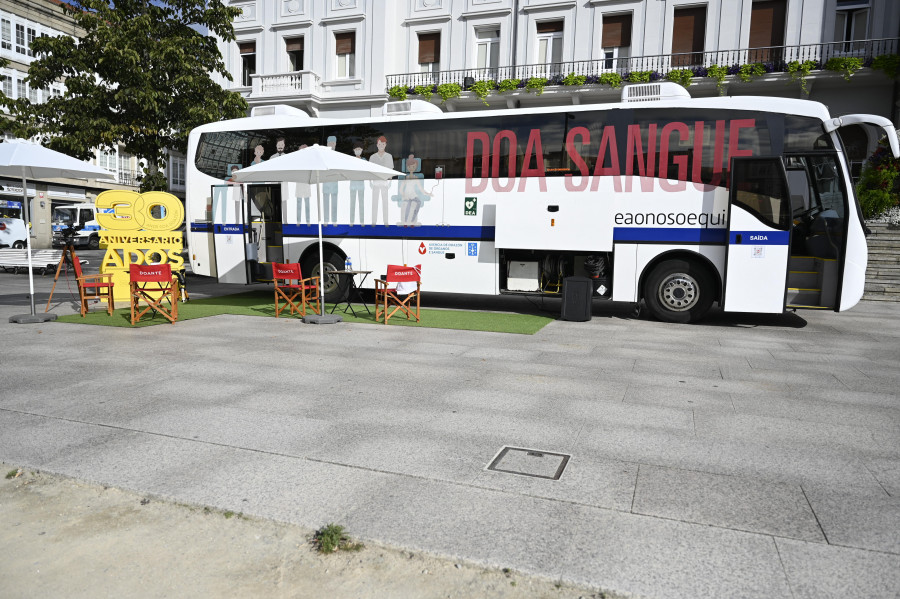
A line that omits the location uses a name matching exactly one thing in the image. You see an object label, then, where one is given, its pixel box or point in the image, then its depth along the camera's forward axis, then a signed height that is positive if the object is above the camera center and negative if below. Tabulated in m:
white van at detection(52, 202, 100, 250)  35.84 +0.04
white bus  9.55 +0.59
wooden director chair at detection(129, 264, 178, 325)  9.13 -0.93
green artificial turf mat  9.77 -1.47
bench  18.38 -1.13
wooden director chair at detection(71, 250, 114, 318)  10.21 -1.00
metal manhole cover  3.85 -1.45
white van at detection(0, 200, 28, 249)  28.39 -0.50
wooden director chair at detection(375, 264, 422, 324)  9.89 -0.93
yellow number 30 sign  11.34 +0.26
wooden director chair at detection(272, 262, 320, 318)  10.17 -0.91
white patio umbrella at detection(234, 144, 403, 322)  9.21 +0.93
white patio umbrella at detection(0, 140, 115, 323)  8.97 +0.84
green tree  16.48 +3.86
